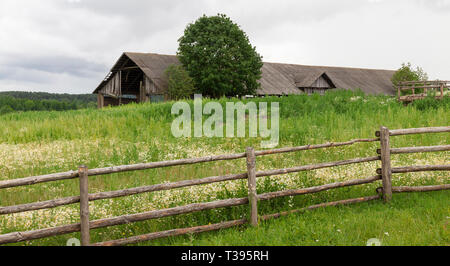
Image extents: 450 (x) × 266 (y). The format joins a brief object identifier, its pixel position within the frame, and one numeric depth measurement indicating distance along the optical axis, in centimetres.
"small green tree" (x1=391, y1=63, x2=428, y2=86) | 4603
